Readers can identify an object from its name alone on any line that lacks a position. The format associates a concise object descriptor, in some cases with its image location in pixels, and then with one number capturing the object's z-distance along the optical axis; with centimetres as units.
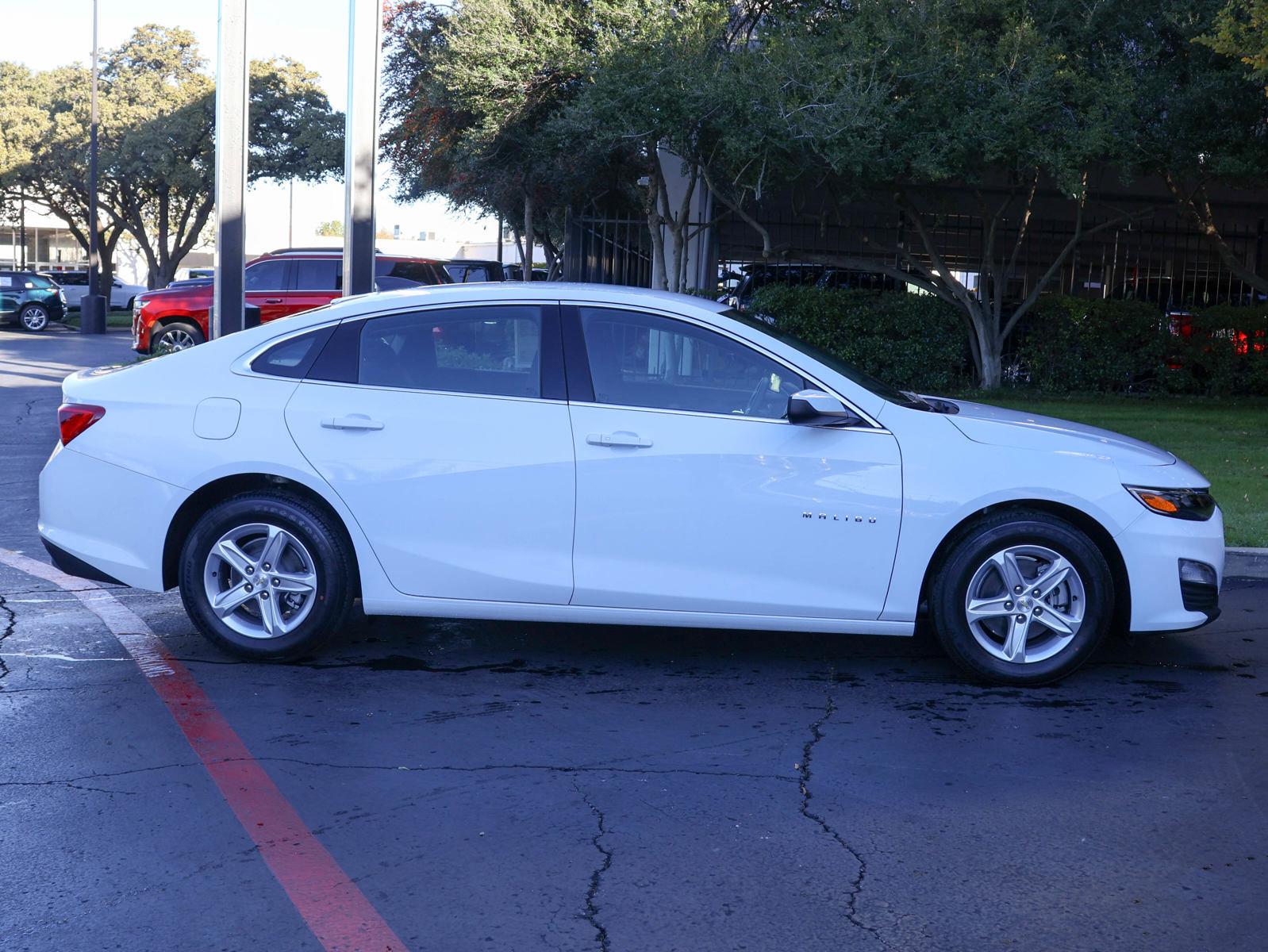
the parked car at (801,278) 1917
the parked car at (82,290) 4703
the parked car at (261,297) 2106
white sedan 544
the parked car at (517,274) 3603
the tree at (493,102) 1673
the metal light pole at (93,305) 3509
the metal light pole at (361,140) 1205
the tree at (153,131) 4416
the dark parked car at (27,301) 3528
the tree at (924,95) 1418
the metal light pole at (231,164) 1242
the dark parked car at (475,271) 2942
